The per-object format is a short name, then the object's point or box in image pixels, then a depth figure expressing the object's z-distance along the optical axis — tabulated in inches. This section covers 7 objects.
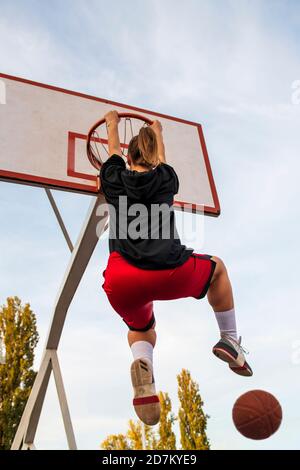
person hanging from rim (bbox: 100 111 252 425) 94.7
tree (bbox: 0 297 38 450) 560.1
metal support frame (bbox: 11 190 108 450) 229.3
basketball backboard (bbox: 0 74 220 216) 203.8
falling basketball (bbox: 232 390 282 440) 107.0
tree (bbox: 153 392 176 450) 772.6
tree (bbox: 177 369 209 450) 759.1
